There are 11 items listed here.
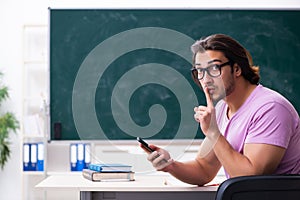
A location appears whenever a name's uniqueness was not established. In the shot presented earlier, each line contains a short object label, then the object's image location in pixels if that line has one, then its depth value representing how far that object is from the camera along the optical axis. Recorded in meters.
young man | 2.02
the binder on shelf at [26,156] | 5.04
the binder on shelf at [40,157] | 5.03
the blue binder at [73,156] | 4.96
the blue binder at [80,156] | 4.96
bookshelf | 5.25
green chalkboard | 4.89
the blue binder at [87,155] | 4.98
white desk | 2.16
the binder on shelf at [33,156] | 5.05
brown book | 2.37
